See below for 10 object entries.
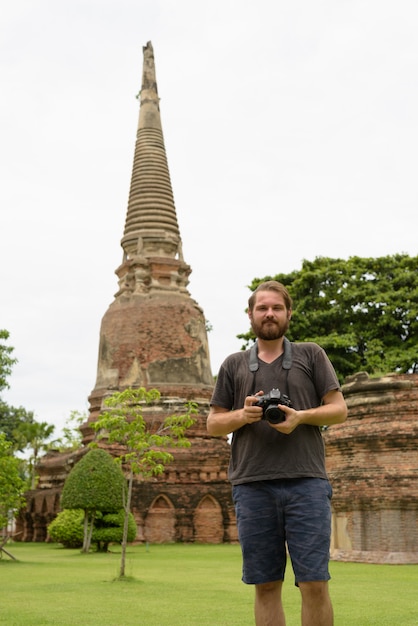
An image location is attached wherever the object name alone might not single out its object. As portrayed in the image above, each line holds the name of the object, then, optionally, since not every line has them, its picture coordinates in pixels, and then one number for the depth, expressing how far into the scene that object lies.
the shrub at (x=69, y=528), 23.97
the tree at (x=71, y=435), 49.09
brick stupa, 27.47
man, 4.10
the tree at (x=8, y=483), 18.23
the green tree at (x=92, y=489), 20.94
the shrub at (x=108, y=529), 21.72
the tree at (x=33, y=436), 49.23
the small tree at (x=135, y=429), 13.93
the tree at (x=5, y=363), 26.96
